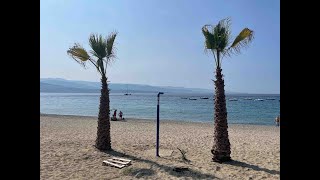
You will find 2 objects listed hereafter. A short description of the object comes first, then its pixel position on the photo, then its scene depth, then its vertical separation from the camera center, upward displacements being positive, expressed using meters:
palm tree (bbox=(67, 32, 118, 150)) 9.40 +1.11
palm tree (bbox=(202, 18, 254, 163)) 7.99 -0.17
